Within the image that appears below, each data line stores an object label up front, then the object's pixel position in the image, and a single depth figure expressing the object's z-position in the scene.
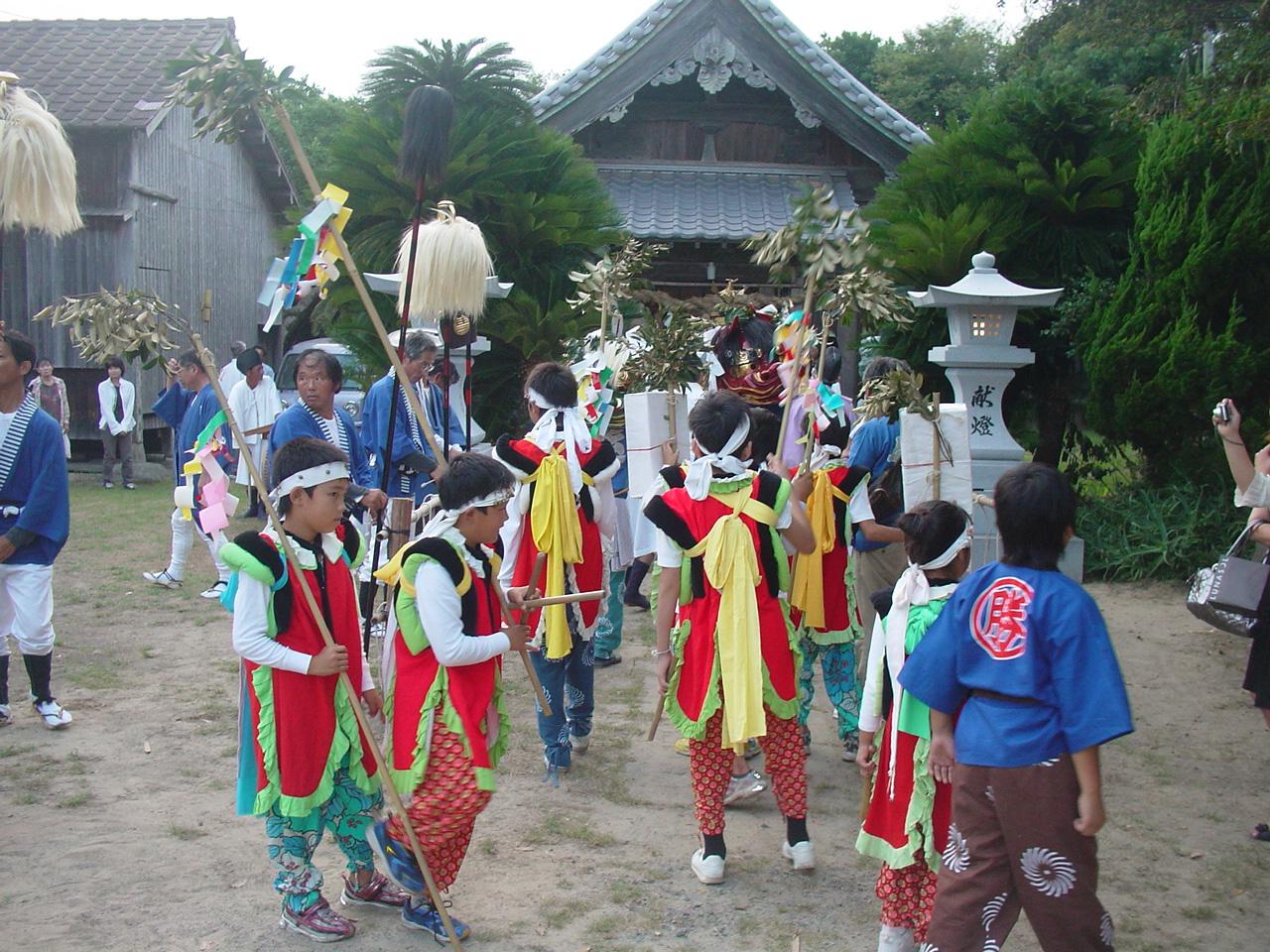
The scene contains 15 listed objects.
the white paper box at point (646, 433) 5.50
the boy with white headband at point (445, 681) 3.35
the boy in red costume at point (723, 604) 3.84
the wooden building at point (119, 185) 16.25
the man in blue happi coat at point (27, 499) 5.02
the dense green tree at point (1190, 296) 7.94
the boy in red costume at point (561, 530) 4.91
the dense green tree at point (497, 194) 9.12
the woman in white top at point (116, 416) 14.52
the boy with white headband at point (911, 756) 3.20
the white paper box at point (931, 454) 4.41
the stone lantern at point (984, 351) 7.88
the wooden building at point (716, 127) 10.75
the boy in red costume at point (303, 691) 3.29
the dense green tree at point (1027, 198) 9.16
